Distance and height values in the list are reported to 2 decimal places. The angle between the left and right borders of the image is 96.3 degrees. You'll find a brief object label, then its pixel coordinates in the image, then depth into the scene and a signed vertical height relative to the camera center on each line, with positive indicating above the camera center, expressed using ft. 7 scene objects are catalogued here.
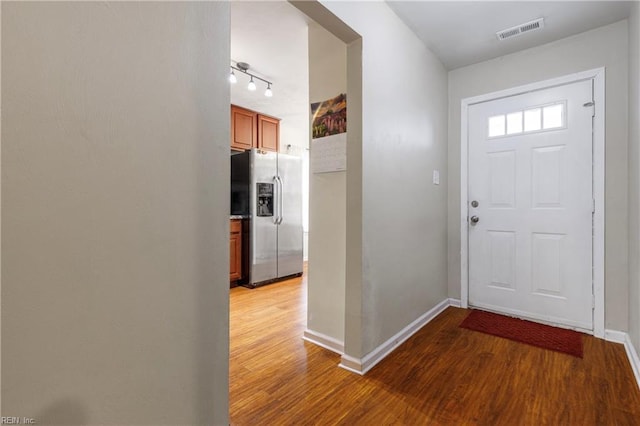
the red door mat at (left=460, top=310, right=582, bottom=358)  7.02 -3.27
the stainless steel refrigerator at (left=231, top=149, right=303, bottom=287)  12.66 +0.12
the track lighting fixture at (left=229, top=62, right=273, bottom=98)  9.63 +4.95
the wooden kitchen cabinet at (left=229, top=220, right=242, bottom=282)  12.41 -1.74
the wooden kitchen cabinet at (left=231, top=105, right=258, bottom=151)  13.64 +4.08
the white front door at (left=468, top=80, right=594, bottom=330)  7.84 +0.20
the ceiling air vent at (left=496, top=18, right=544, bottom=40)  7.38 +4.87
